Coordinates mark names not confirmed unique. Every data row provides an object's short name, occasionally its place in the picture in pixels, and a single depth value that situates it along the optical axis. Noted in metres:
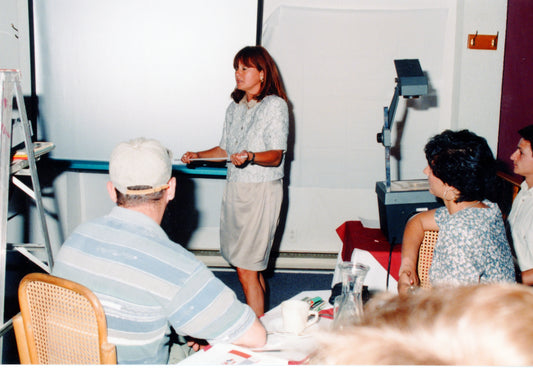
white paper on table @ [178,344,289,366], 1.22
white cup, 1.42
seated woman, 1.69
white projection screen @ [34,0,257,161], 3.24
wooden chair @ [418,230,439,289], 2.10
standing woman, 2.54
